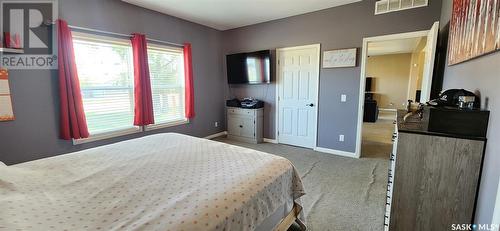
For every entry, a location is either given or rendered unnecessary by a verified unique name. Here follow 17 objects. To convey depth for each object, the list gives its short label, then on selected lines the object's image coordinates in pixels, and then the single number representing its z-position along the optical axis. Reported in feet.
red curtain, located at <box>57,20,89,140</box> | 8.38
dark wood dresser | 3.98
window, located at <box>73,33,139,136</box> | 9.46
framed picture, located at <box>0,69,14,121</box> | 7.32
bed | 3.17
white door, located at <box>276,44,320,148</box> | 12.83
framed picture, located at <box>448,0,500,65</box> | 3.51
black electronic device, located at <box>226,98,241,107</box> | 15.52
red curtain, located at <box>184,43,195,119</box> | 13.36
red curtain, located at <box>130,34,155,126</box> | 10.86
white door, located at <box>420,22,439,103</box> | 7.67
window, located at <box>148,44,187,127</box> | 12.31
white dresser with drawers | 14.71
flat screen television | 13.91
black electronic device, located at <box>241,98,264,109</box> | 14.55
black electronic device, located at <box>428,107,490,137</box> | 3.85
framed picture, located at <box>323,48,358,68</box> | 11.27
